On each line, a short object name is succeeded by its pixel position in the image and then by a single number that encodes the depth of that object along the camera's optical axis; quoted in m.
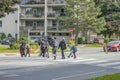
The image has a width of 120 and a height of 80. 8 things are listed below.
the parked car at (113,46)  44.97
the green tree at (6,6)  37.38
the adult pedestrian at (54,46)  30.56
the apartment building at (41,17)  74.47
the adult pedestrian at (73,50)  31.45
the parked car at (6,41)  66.16
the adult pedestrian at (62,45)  30.66
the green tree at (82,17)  65.06
